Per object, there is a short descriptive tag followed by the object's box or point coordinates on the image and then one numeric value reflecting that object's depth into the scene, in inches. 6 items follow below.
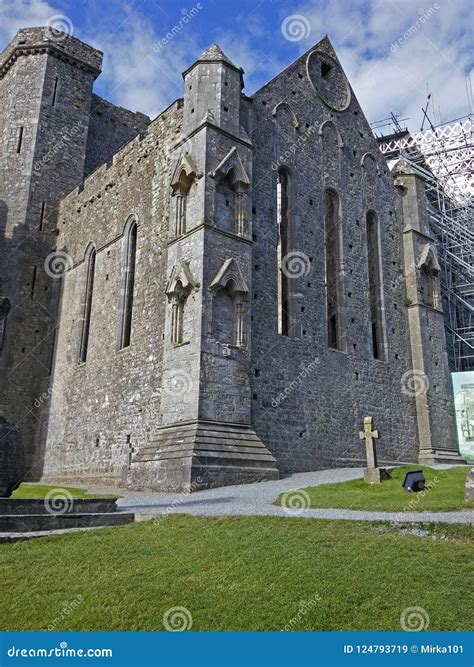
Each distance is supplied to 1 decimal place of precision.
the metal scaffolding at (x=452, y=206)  995.3
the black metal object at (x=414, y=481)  440.5
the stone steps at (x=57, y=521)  292.7
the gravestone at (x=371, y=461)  500.7
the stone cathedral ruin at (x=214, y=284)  543.2
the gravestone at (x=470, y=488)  359.7
